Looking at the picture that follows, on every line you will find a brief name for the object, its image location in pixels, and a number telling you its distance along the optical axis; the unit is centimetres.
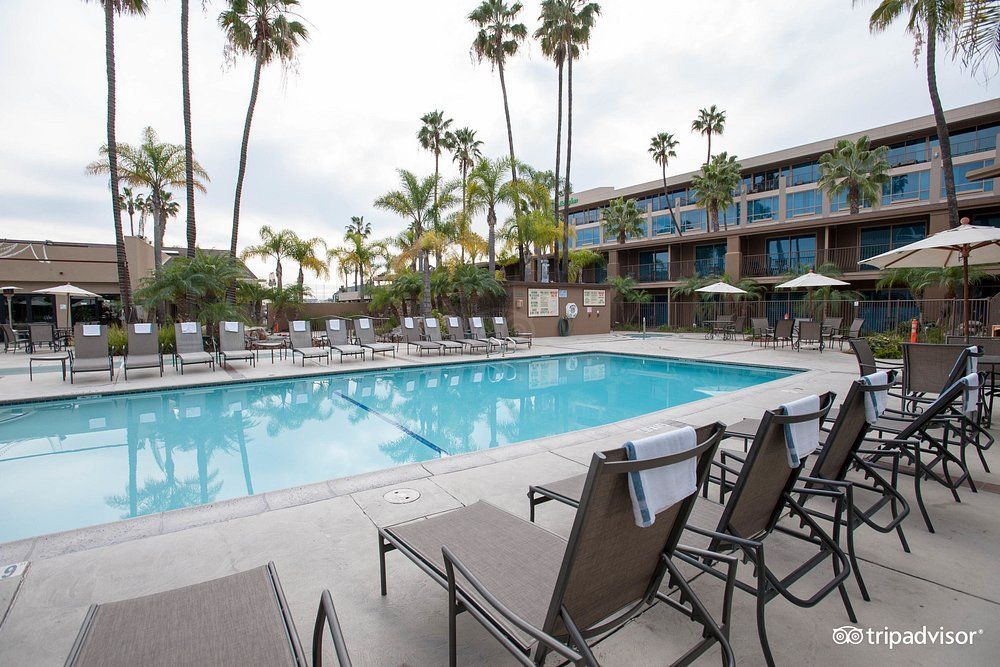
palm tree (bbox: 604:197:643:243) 3422
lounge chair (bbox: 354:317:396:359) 1228
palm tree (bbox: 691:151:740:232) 2992
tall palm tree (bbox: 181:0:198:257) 1393
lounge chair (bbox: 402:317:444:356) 1233
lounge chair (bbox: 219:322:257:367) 1034
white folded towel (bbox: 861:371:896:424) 232
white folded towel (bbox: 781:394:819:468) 183
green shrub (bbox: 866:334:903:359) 1105
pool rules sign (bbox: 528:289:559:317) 1820
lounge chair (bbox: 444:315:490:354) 1283
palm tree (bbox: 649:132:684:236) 3525
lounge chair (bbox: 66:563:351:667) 123
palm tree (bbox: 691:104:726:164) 3409
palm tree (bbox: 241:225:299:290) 2400
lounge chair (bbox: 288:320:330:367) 1134
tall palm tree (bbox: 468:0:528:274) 2183
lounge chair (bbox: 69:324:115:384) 894
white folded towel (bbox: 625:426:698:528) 132
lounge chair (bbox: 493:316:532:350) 1418
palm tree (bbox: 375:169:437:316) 1712
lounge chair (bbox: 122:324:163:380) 915
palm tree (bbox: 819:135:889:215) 2327
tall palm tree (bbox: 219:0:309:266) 1510
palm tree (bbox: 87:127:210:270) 1623
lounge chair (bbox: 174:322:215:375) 1007
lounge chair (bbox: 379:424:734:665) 130
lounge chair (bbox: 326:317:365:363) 1190
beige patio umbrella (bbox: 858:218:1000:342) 573
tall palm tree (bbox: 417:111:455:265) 2764
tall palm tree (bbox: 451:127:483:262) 2843
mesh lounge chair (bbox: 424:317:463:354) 1335
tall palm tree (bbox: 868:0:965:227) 1142
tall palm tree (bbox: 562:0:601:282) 2114
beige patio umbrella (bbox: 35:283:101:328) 1425
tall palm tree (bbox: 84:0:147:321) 1273
